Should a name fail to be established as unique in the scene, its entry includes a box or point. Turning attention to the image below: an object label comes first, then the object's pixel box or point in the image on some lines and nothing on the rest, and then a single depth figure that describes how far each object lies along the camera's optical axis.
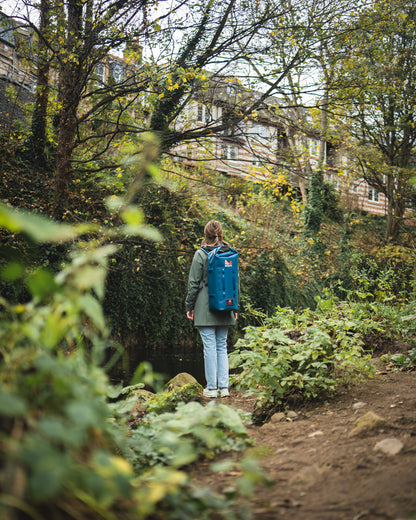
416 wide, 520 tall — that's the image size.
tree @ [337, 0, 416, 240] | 14.34
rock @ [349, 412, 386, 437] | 2.79
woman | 5.20
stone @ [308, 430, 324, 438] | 3.01
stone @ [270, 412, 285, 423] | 3.79
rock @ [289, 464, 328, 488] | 2.04
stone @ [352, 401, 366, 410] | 3.59
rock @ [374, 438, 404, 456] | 2.31
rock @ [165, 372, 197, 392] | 5.57
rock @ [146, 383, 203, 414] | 3.64
